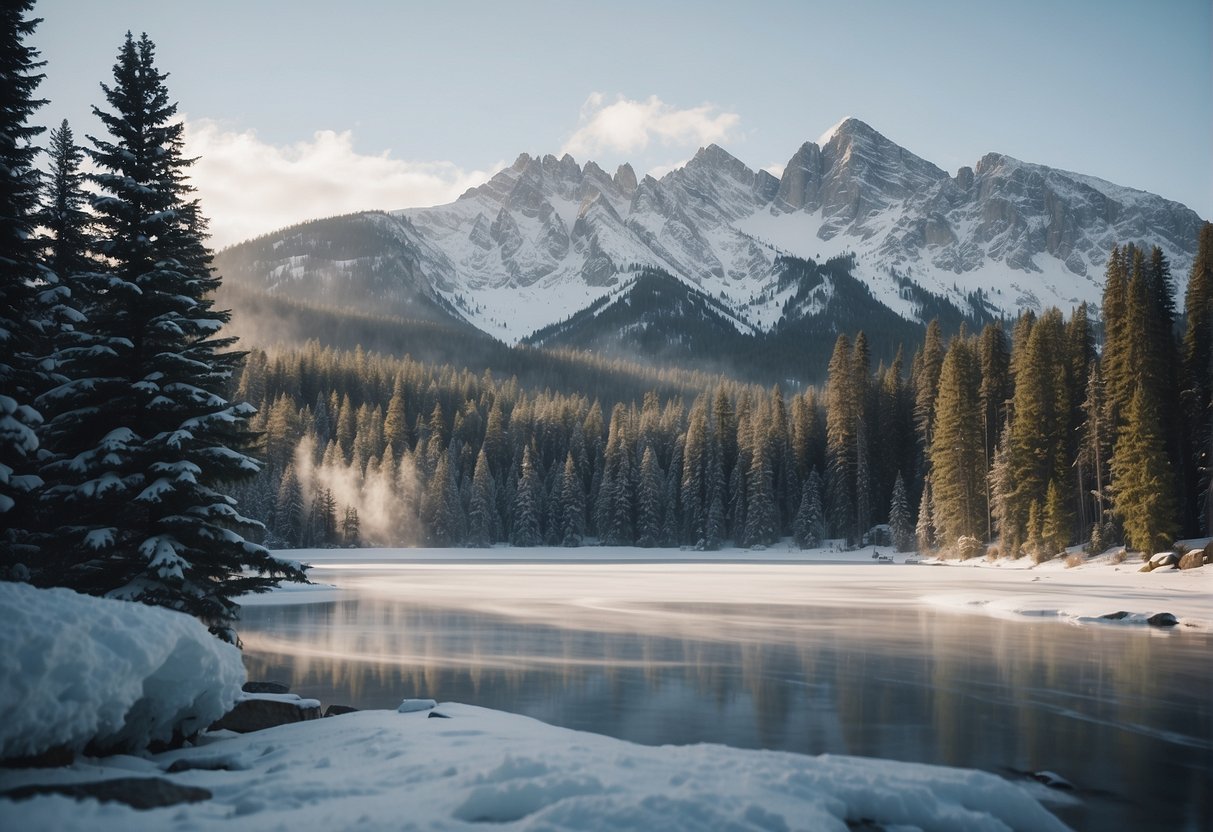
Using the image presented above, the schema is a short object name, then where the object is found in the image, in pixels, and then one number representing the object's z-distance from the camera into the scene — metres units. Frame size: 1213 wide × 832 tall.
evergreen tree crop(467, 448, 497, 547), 96.75
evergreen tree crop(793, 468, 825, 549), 82.50
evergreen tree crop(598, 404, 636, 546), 97.88
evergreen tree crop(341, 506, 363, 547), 91.88
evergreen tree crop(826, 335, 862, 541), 81.12
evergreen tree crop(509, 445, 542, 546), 98.75
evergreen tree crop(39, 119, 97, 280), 18.69
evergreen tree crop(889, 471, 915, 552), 72.62
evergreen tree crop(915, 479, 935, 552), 69.56
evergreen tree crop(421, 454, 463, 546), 95.06
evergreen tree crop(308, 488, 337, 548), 89.69
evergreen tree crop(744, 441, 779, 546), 85.56
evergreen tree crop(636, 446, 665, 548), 96.50
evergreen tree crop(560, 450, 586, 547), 99.25
